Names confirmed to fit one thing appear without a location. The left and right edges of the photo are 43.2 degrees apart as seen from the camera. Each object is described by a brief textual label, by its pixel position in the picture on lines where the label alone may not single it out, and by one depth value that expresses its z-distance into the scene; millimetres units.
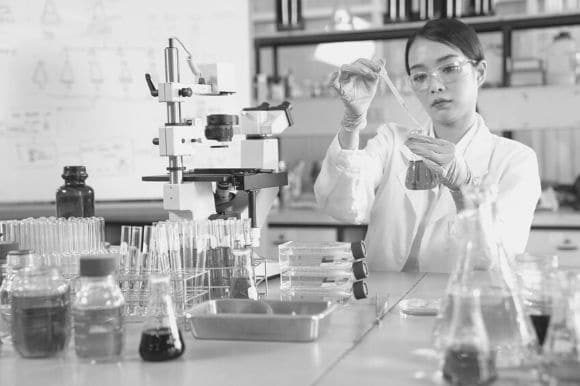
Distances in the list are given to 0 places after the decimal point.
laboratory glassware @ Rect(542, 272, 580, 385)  1082
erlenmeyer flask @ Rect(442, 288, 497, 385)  1118
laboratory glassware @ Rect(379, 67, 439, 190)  2125
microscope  1948
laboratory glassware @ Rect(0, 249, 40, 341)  1495
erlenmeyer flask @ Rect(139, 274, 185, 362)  1314
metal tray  1414
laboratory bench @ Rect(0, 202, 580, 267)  3457
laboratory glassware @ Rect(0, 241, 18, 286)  1609
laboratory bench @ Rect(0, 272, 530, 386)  1211
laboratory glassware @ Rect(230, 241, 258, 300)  1649
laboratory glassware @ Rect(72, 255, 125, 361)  1321
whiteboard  3406
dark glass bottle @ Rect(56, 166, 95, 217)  2127
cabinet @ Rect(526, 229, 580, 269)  3729
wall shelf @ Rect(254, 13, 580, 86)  4105
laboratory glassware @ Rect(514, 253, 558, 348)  1205
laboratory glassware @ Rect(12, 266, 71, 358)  1358
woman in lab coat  2297
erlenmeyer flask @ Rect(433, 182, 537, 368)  1213
